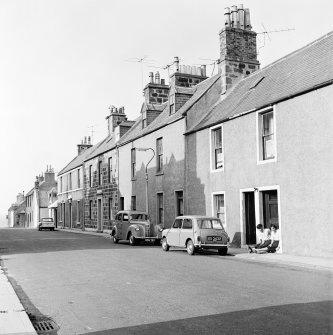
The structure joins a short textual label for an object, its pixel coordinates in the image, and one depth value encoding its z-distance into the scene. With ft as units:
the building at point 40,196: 220.23
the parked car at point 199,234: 49.75
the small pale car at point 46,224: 136.67
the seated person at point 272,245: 48.98
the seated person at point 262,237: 48.98
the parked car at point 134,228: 66.08
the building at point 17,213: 279.94
